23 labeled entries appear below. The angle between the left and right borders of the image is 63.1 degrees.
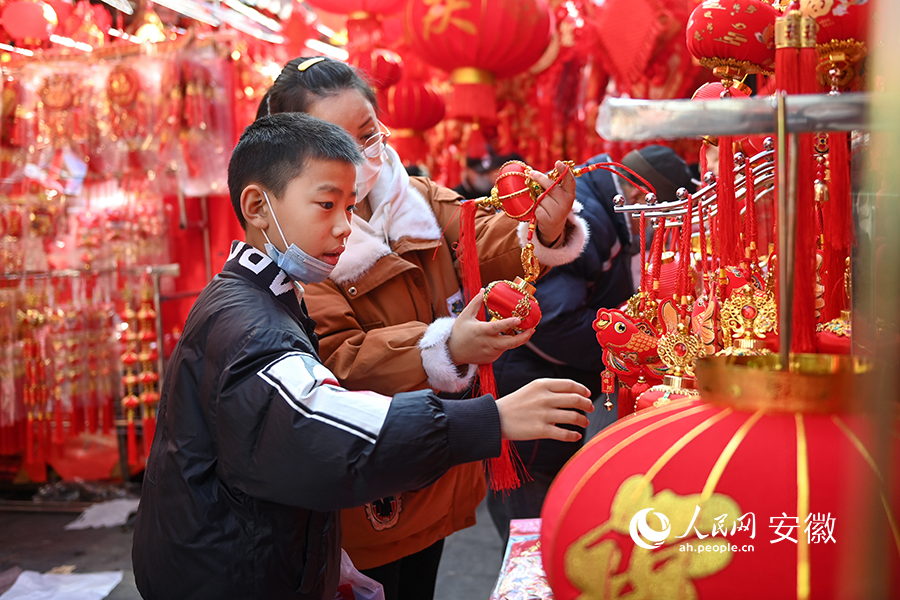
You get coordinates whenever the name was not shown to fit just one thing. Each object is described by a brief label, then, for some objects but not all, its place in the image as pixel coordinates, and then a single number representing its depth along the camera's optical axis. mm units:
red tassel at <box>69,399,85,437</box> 3188
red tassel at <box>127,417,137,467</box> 3143
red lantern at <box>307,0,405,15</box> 3084
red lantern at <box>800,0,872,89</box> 710
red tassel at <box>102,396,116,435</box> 3243
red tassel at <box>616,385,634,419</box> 1060
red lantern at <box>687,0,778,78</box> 802
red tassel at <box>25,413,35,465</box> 3152
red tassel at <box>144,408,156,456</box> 3098
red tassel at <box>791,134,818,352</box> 606
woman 1115
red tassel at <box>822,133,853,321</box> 721
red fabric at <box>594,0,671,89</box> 3111
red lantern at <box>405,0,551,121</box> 2771
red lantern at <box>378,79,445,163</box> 3520
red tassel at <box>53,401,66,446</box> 3146
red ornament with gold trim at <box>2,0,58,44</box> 2846
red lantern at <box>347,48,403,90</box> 3010
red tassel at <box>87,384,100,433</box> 3199
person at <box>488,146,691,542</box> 1835
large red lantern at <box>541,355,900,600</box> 543
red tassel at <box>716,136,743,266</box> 819
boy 771
